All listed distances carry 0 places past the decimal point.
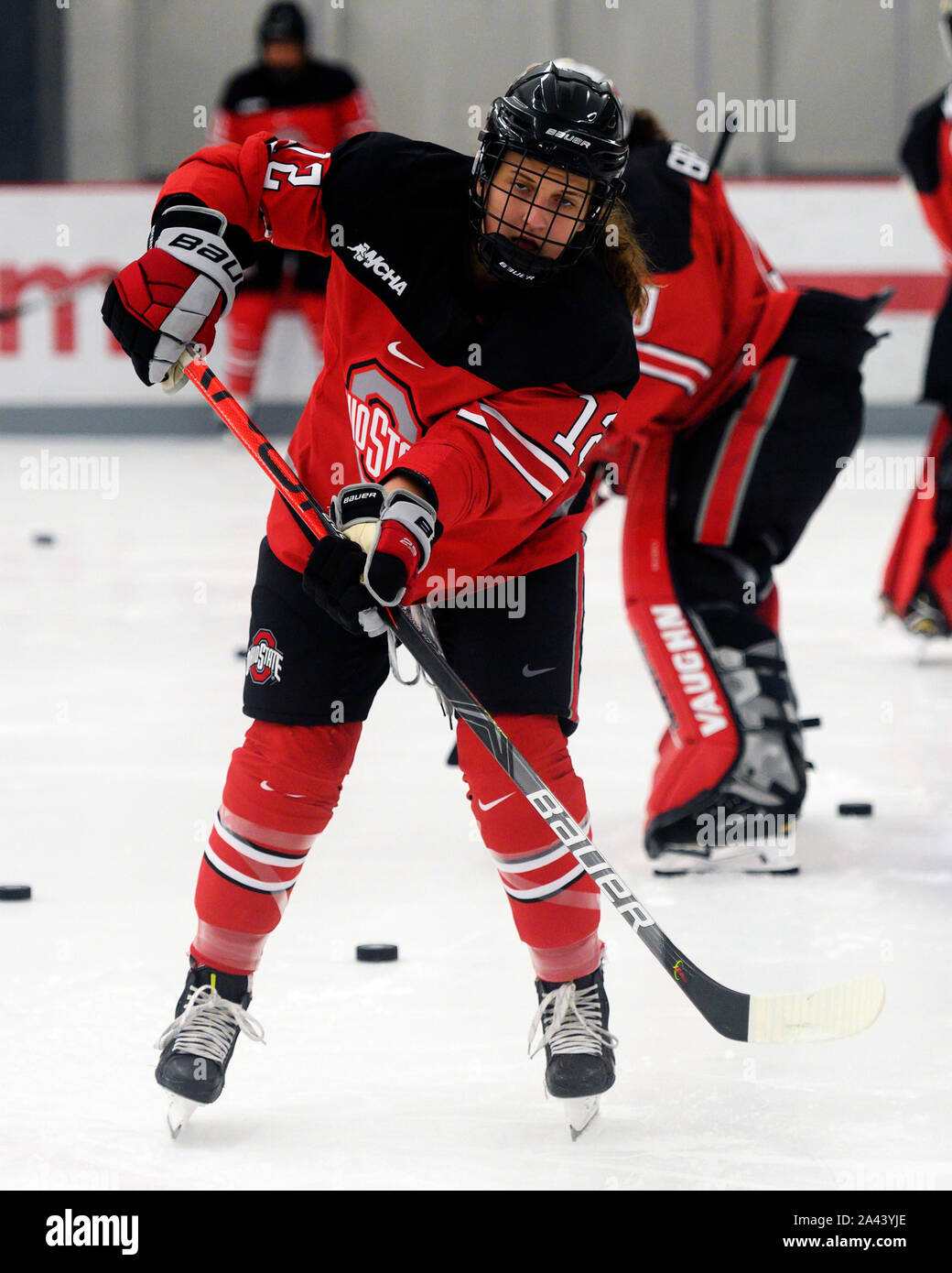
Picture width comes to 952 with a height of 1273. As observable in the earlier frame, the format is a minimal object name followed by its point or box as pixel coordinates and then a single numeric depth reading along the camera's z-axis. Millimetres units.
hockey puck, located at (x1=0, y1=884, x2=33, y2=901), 4984
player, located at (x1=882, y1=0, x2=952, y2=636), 8391
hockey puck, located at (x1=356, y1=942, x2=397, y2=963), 4574
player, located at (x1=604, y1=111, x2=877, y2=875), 5461
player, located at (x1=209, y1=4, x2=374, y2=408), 15297
